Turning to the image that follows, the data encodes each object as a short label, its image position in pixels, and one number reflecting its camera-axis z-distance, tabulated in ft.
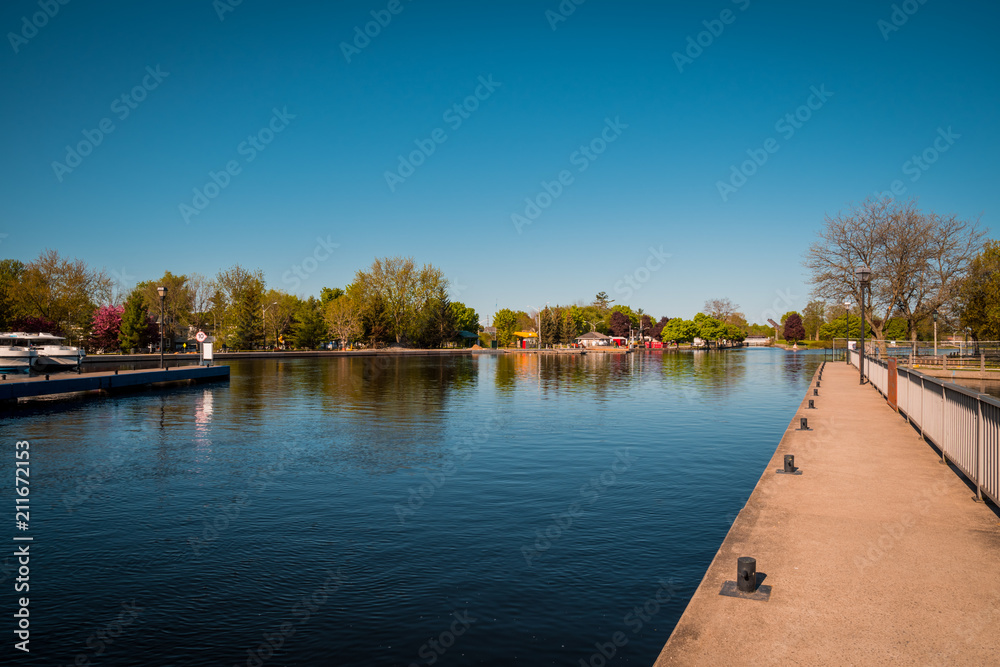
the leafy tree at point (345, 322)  346.13
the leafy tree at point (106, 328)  269.23
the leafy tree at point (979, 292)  177.17
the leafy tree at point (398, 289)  370.94
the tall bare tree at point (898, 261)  168.35
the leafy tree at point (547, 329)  448.65
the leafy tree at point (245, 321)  314.35
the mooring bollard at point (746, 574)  18.44
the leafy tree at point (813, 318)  571.15
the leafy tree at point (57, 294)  238.89
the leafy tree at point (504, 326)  488.44
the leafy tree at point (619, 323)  619.67
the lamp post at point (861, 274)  100.58
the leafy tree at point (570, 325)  476.54
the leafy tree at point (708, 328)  554.05
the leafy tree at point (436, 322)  374.02
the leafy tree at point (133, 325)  255.29
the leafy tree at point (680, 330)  558.56
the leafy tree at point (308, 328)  341.62
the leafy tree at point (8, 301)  200.54
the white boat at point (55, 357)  126.31
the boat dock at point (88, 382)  87.71
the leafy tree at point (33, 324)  221.46
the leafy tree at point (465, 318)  462.84
